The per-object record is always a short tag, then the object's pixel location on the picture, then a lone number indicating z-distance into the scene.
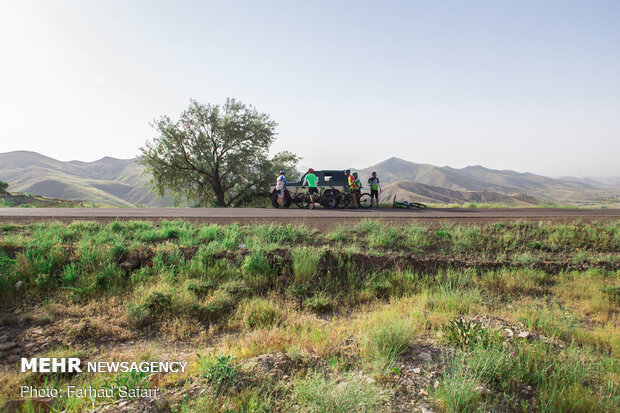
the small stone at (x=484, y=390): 2.94
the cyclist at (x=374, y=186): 17.94
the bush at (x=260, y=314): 5.01
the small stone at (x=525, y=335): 3.99
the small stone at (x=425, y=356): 3.65
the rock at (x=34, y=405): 2.96
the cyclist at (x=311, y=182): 16.62
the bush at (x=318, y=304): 5.71
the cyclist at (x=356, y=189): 17.33
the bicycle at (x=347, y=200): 17.55
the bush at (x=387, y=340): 3.60
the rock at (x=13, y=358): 4.00
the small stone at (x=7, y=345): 4.20
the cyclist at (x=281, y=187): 17.00
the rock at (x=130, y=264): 6.51
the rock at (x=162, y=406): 2.78
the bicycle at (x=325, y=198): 17.50
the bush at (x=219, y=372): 3.07
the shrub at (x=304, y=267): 6.41
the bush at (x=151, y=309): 5.02
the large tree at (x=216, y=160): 25.66
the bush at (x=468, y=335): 3.81
